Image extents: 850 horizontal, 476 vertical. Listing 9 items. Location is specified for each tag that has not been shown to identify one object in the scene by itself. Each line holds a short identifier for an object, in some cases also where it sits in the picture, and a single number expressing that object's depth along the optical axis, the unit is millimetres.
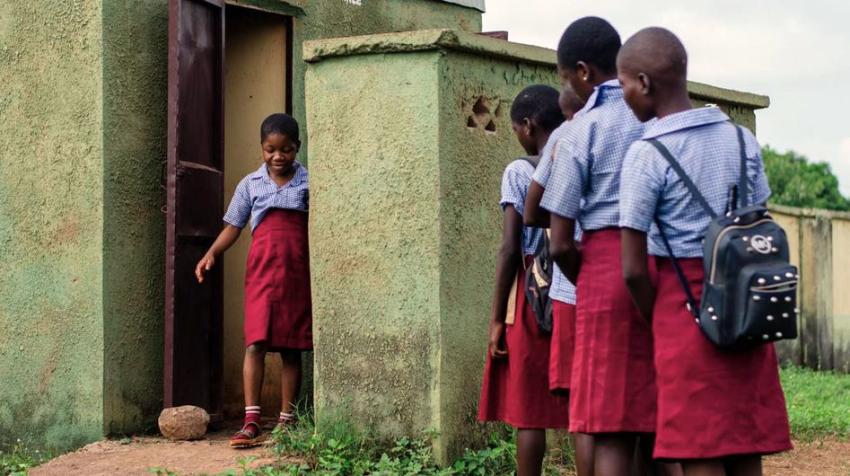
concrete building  5805
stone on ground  6441
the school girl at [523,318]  4848
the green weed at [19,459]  6359
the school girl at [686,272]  3596
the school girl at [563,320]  4355
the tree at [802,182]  28281
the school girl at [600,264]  3947
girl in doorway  6492
